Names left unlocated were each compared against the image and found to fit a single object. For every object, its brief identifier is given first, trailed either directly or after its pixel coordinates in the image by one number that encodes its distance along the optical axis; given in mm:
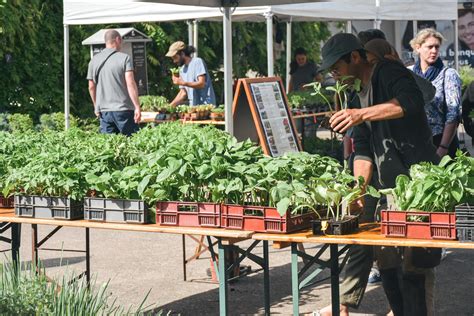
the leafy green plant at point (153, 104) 16403
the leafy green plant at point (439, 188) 5999
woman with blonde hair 9851
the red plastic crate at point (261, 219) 6436
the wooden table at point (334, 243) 5934
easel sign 12199
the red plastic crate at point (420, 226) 5929
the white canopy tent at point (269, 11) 14955
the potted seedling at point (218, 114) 15367
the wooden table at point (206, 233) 6603
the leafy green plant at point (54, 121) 19705
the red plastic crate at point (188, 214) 6683
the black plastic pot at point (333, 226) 6311
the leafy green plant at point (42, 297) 5370
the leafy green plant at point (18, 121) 18113
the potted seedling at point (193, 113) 15639
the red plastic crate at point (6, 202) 8111
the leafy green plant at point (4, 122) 18344
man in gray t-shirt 14150
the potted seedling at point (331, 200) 6366
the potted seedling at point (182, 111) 15866
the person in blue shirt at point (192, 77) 15860
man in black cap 6718
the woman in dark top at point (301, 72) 21965
